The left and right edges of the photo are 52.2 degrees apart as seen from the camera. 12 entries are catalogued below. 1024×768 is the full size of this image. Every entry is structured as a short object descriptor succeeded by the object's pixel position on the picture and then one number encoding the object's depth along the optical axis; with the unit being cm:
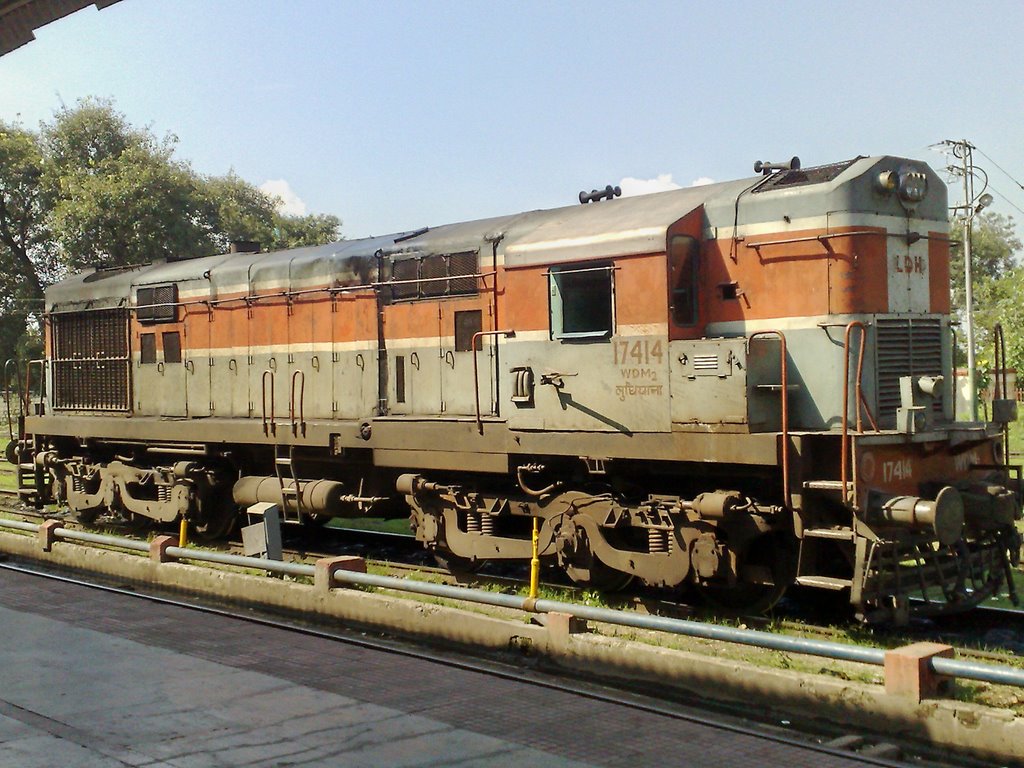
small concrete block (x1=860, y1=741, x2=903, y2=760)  601
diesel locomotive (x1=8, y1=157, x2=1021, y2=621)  848
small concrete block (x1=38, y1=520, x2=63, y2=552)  1323
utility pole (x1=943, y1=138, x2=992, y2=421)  2662
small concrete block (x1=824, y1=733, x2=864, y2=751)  621
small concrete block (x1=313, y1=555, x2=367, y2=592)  1001
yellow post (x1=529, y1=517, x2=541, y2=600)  924
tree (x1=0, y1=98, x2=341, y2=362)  3369
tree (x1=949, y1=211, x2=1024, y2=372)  4262
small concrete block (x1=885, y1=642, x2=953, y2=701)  625
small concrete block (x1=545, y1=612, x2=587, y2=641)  813
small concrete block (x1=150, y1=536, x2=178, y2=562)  1198
